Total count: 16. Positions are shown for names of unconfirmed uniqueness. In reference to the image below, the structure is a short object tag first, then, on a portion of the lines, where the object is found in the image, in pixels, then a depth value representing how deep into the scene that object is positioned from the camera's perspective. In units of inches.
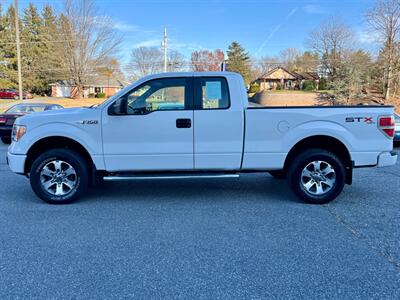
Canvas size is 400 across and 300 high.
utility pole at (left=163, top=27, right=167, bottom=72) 1428.9
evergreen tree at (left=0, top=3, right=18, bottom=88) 1957.4
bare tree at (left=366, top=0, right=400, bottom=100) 1448.1
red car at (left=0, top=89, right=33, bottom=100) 2013.2
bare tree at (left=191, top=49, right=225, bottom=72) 2852.1
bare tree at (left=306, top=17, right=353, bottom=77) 1961.1
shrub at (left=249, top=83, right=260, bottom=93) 2333.4
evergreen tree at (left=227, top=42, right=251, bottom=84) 3019.2
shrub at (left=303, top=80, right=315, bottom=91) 2189.2
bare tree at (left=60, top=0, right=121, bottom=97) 1598.2
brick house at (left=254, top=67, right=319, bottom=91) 2583.7
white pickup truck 192.7
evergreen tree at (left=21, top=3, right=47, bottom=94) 2150.6
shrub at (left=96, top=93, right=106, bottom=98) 2224.4
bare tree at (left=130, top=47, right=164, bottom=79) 2684.5
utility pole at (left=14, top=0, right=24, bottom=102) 831.4
